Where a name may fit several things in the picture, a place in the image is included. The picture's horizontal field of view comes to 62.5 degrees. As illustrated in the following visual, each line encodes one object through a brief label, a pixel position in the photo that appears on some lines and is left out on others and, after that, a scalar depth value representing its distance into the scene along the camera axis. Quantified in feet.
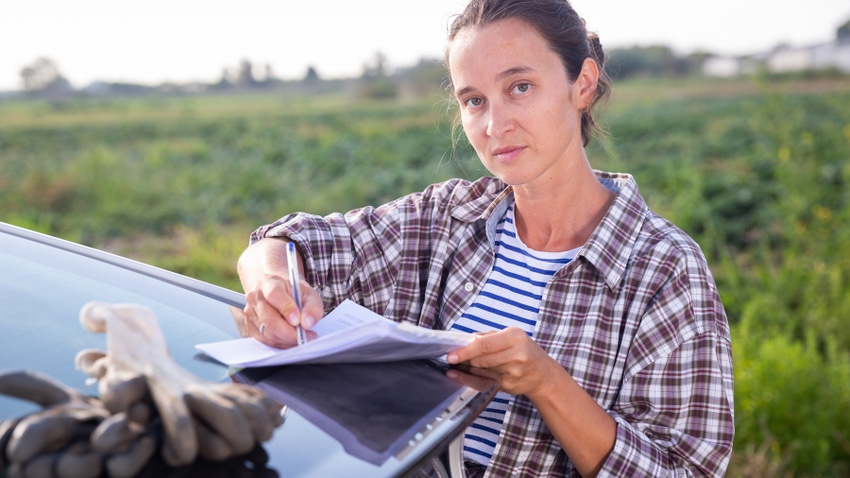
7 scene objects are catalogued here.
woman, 4.47
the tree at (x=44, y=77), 150.20
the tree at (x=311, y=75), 203.00
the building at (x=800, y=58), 180.18
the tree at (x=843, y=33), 171.05
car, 2.79
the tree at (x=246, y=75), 187.83
